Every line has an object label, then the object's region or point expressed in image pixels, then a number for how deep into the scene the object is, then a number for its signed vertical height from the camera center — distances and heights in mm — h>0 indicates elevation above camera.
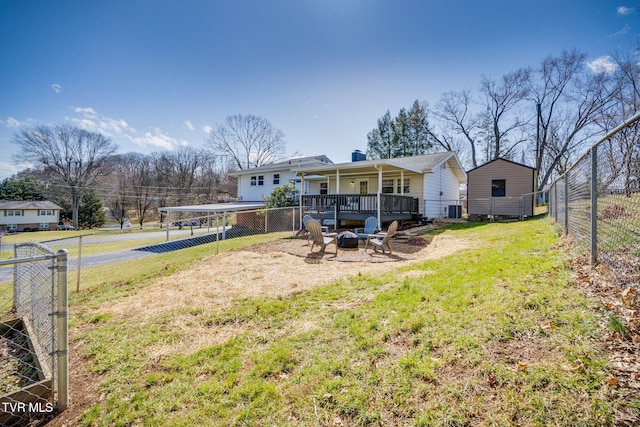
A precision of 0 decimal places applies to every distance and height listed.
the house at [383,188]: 13156 +1598
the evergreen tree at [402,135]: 33188 +9957
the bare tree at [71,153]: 34031 +7806
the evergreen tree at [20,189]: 42500 +3339
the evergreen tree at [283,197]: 16703 +859
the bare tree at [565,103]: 22219 +9597
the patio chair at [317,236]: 8047 -782
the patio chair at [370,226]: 10258 -616
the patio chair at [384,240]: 7895 -924
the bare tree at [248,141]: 39750 +10575
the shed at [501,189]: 17109 +1507
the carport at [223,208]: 17219 +140
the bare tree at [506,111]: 26047 +10435
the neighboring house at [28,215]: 38188 -844
